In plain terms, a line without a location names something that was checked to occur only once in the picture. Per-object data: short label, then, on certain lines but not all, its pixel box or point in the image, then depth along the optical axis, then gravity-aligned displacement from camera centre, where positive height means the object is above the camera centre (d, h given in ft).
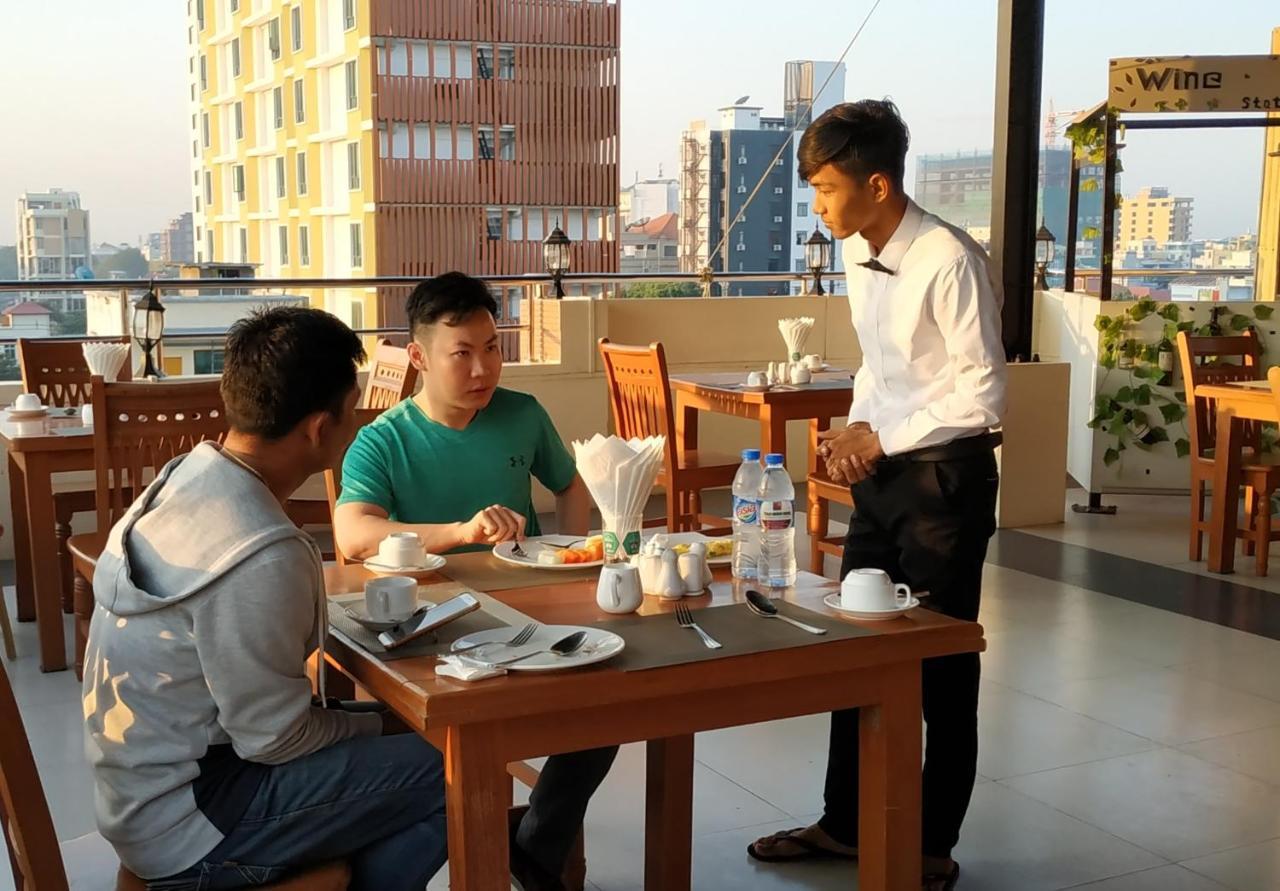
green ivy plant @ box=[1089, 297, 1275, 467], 22.22 -1.51
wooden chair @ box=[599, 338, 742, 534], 16.01 -1.62
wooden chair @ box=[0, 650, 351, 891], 4.72 -1.84
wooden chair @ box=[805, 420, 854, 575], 16.47 -2.84
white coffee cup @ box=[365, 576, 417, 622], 6.06 -1.40
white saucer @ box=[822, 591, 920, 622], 6.12 -1.47
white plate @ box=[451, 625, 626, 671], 5.31 -1.46
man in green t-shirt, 7.88 -0.97
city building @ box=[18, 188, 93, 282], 96.67 +4.35
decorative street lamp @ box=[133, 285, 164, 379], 15.31 -0.40
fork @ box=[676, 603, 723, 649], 5.68 -1.48
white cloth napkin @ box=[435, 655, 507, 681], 5.20 -1.48
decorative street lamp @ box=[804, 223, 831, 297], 24.62 +0.64
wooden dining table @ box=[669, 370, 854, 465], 16.33 -1.36
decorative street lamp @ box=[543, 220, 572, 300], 22.79 +0.57
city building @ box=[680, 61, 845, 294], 121.69 +19.64
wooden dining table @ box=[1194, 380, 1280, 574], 17.01 -2.23
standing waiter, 7.94 -0.77
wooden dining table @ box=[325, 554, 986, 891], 5.17 -1.69
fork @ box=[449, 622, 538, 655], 5.59 -1.47
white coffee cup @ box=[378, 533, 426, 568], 7.15 -1.38
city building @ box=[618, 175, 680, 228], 134.82 +9.49
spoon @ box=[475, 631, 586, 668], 5.46 -1.46
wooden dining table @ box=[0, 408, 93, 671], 12.87 -1.95
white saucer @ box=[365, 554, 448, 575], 7.14 -1.47
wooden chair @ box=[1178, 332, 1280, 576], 17.30 -2.17
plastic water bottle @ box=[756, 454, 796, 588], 6.89 -1.30
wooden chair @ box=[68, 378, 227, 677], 11.62 -1.23
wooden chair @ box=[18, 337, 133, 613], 17.11 -1.04
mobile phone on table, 5.74 -1.45
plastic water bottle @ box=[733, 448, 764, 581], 7.04 -1.27
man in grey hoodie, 5.31 -1.57
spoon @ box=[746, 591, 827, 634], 6.17 -1.46
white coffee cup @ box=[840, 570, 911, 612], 6.16 -1.39
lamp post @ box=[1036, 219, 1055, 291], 28.50 +0.81
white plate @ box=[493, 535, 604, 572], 7.29 -1.47
